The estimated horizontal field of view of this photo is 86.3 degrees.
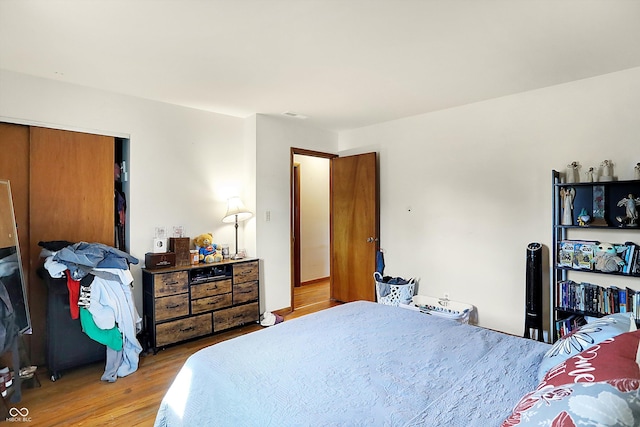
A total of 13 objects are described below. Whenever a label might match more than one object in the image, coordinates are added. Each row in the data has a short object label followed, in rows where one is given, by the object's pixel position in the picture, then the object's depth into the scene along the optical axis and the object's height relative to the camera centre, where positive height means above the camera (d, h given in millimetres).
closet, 2836 +222
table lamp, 3865 +37
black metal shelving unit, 2744 -49
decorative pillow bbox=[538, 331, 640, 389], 913 -434
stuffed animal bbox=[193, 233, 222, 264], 3633 -354
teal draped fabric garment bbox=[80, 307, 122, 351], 2590 -884
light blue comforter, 1200 -686
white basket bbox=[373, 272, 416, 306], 4012 -937
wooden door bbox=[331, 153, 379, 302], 4484 -161
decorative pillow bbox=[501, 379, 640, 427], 797 -480
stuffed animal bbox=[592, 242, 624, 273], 2674 -359
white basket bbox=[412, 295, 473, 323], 3523 -1036
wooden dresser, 3135 -836
